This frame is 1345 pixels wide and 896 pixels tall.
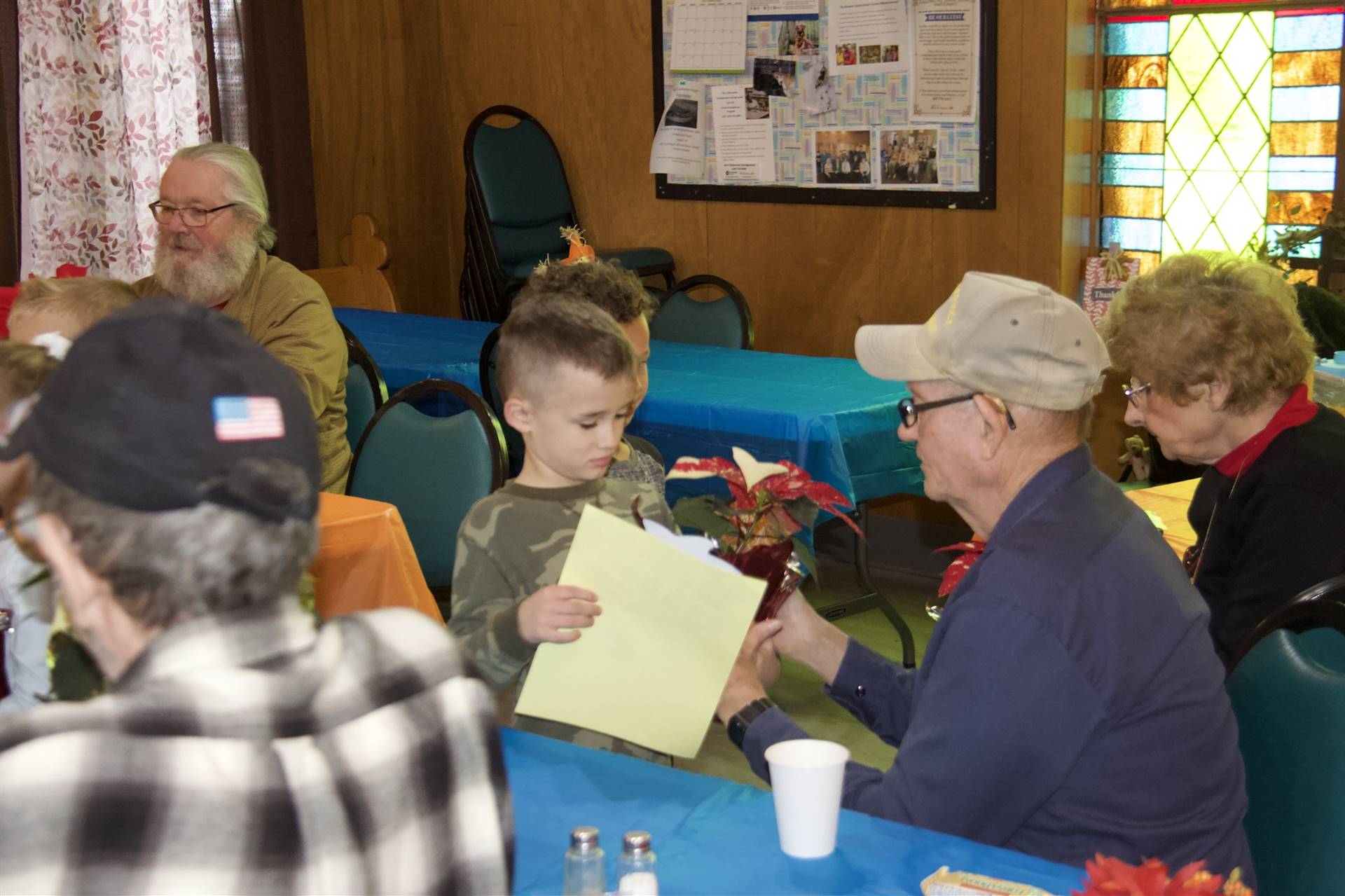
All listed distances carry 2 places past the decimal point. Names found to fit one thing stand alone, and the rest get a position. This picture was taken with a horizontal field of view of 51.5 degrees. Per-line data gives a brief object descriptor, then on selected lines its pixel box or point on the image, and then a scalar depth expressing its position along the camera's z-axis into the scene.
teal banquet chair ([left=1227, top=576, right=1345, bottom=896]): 1.48
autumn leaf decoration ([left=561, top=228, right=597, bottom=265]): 4.42
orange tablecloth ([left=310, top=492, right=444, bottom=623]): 2.69
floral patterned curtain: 5.14
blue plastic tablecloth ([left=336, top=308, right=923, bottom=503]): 3.73
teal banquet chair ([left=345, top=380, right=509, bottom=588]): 3.03
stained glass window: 4.23
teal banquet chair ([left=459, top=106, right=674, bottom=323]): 5.73
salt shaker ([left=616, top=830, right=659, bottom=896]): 1.25
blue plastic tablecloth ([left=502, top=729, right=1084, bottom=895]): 1.34
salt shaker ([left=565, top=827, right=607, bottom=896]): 1.28
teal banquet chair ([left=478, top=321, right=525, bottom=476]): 4.21
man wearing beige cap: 1.38
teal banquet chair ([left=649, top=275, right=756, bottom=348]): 4.85
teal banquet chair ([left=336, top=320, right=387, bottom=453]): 3.80
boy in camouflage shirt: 1.86
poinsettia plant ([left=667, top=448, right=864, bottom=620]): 1.59
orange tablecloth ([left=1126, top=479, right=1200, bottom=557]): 2.56
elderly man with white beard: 3.27
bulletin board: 4.79
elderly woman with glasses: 2.09
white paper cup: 1.34
